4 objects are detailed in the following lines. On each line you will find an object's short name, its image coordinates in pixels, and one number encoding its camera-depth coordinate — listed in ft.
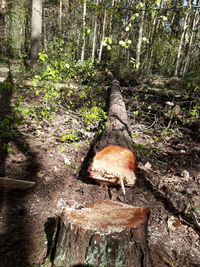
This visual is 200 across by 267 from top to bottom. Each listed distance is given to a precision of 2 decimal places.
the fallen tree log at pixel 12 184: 8.15
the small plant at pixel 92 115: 10.46
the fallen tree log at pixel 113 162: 8.37
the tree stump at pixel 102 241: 4.79
